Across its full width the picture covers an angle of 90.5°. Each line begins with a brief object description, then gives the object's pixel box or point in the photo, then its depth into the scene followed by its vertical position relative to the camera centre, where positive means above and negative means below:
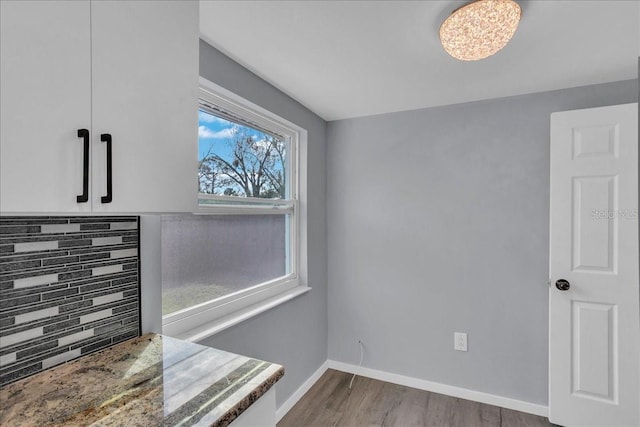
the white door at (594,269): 1.87 -0.34
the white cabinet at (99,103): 0.65 +0.27
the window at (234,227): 1.60 -0.09
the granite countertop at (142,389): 0.76 -0.49
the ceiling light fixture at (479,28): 1.27 +0.79
